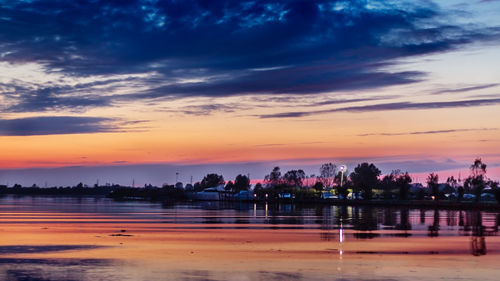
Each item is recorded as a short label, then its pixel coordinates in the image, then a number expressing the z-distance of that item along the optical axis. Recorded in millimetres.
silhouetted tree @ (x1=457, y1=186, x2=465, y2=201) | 151738
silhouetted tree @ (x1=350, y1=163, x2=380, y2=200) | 179875
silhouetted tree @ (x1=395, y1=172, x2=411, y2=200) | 161500
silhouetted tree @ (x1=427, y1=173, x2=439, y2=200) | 154400
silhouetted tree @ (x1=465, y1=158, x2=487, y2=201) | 166500
